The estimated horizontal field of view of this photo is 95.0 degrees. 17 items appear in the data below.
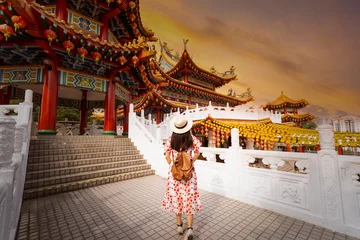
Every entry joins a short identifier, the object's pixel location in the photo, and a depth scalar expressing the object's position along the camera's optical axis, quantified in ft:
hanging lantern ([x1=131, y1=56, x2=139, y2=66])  24.54
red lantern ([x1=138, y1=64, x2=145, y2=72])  26.89
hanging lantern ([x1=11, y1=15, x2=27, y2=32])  16.42
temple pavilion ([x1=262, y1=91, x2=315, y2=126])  79.53
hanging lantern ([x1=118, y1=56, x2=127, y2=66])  24.08
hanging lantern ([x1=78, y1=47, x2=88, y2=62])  21.03
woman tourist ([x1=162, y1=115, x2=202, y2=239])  7.88
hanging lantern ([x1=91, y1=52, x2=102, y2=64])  22.12
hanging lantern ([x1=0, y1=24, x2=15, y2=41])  16.69
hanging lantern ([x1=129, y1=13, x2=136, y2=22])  29.72
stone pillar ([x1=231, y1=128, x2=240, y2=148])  13.78
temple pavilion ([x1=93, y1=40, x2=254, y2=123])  47.92
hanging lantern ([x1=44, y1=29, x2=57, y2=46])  18.31
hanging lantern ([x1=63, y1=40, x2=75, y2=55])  19.89
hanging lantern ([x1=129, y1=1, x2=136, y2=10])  27.20
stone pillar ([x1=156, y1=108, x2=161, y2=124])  51.47
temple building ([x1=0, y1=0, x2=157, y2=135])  18.12
